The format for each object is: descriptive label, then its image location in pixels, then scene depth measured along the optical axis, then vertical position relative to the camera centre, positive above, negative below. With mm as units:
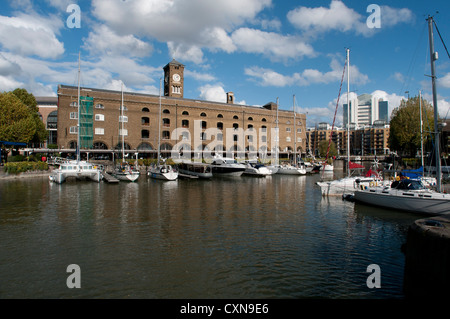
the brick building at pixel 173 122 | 56000 +9262
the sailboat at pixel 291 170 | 51738 -1918
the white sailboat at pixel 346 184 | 24859 -2274
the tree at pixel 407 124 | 61031 +8085
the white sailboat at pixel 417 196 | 16703 -2366
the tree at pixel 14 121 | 45688 +6818
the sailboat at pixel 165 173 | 38906 -1832
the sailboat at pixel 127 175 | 37031 -1980
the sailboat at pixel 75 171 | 34281 -1386
